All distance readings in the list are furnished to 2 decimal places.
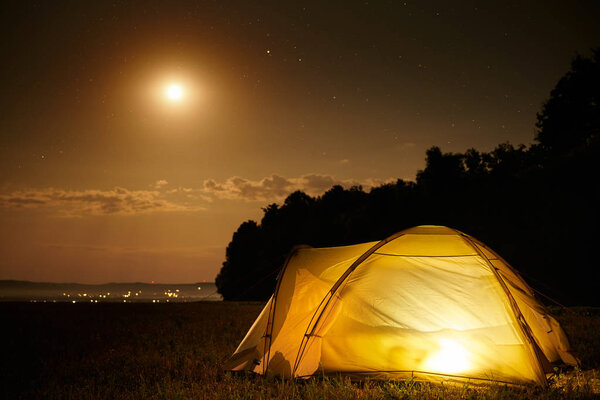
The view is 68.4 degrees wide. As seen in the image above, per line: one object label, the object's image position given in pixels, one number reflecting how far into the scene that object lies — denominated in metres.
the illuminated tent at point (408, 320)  6.44
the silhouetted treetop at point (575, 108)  38.12
